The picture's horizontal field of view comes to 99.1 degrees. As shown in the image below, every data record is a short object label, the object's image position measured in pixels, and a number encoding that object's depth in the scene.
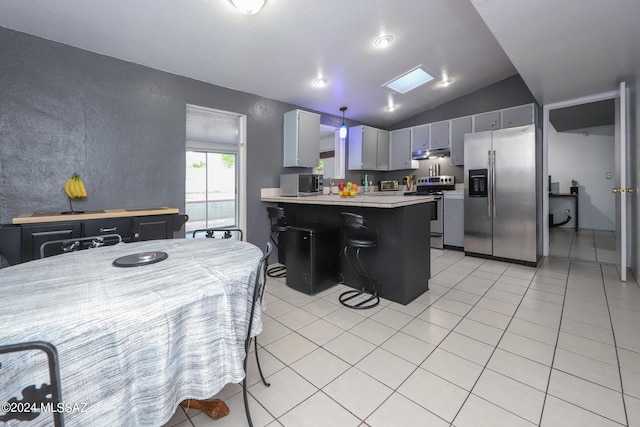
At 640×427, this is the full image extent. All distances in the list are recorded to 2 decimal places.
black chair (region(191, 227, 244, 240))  2.19
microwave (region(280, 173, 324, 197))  3.77
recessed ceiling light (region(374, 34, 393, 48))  3.01
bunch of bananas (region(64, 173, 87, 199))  2.50
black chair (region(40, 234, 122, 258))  1.70
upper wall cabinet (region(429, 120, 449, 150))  5.16
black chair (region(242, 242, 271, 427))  1.20
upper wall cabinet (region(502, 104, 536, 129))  4.30
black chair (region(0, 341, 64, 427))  0.66
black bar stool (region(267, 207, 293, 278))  3.52
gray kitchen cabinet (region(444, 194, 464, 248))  4.73
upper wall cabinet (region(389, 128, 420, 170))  5.69
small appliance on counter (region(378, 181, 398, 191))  5.87
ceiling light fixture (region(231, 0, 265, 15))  2.09
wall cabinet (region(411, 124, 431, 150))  5.40
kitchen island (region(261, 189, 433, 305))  2.62
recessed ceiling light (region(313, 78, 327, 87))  3.68
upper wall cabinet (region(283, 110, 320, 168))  4.07
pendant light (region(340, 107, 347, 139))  4.44
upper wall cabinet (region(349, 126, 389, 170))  5.24
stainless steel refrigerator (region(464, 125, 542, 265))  3.86
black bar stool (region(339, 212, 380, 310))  2.54
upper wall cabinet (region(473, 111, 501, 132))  4.64
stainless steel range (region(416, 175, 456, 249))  4.94
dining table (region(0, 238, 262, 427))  0.75
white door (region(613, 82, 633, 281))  3.09
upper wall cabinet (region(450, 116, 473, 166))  4.92
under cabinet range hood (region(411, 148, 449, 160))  5.29
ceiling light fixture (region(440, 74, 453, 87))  4.29
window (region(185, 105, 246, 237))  6.36
